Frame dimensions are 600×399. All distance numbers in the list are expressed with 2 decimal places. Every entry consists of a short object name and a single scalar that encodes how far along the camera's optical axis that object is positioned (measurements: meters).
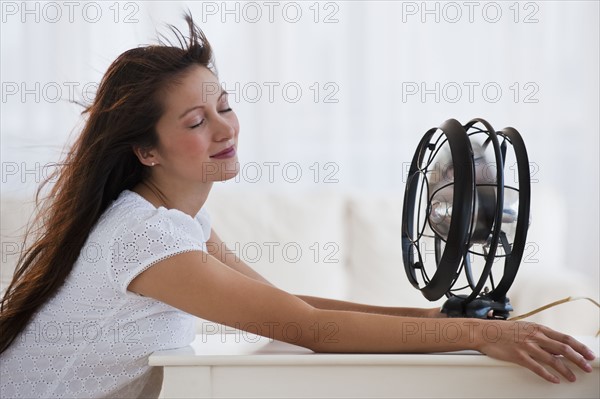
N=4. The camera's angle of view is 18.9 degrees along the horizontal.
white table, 2.81
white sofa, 4.27
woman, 2.91
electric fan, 2.88
